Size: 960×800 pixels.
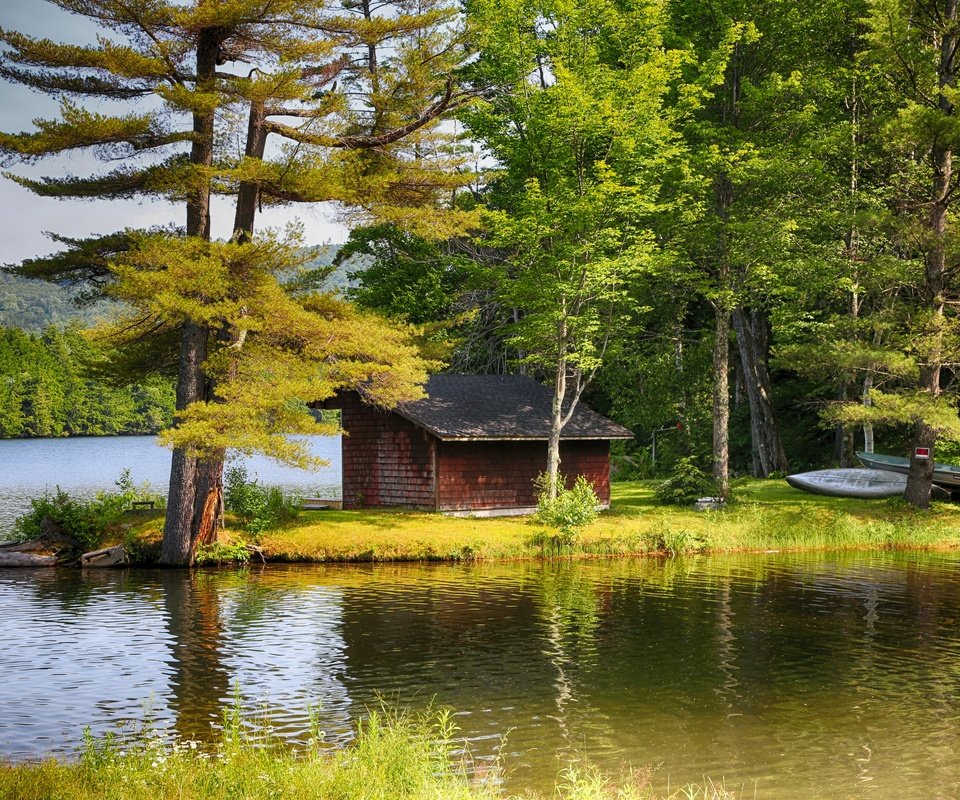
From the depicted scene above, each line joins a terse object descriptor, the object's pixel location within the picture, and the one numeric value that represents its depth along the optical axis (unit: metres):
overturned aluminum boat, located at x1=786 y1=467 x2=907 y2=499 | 35.97
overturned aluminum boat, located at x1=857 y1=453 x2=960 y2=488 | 35.59
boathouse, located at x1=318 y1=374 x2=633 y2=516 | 32.50
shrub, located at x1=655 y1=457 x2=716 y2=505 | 34.97
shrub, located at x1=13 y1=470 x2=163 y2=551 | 27.06
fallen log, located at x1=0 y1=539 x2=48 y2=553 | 26.47
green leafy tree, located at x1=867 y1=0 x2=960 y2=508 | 30.39
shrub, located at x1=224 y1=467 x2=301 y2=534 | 27.92
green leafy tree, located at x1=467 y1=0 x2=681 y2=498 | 31.16
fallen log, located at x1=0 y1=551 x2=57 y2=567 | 25.97
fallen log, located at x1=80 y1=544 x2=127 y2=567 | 26.19
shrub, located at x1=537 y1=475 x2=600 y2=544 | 28.38
